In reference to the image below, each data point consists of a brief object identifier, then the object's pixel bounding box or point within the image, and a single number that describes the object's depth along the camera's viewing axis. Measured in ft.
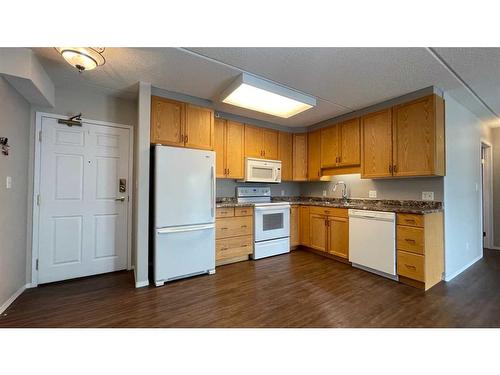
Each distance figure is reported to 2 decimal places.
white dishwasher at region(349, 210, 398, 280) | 8.70
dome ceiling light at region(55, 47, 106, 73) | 5.97
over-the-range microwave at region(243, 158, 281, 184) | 12.21
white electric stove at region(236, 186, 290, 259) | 11.44
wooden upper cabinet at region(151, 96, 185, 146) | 8.66
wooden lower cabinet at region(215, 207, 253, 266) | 10.39
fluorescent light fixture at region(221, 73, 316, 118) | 7.83
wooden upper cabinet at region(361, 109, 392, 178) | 9.77
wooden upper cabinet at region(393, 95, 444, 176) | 8.41
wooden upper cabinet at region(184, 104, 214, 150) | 9.41
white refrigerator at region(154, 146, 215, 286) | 8.29
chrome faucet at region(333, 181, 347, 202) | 12.62
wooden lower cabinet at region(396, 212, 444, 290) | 7.92
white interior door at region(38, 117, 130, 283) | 8.42
